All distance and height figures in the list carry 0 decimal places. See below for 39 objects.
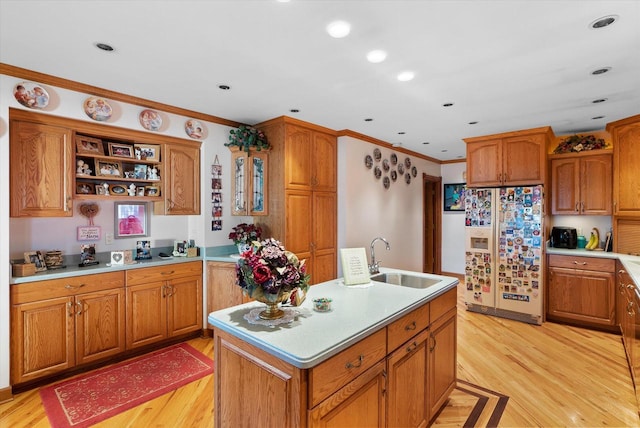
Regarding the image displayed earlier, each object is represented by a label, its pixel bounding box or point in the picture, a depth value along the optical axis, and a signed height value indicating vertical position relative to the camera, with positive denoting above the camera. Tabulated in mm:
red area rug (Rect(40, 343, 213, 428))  2336 -1396
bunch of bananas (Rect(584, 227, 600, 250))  4263 -363
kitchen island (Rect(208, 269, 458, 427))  1302 -681
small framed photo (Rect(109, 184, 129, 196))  3294 +249
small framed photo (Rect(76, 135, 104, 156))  3020 +652
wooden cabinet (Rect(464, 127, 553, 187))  4191 +737
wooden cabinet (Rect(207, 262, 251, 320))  3564 -809
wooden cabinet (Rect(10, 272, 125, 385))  2574 -916
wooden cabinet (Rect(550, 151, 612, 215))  4129 +378
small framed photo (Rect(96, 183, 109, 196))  3184 +250
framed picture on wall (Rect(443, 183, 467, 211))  6629 +345
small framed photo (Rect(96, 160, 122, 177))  3174 +456
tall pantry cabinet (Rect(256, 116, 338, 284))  3843 +274
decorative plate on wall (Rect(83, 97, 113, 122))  2930 +959
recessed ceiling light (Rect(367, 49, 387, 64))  2264 +1108
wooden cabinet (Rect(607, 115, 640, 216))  3727 +533
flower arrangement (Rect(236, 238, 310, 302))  1489 -269
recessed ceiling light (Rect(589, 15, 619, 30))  1849 +1099
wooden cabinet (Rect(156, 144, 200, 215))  3527 +376
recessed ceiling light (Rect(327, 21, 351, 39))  1925 +1108
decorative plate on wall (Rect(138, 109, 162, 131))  3279 +959
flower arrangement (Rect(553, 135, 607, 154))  4227 +907
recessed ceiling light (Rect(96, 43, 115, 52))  2174 +1124
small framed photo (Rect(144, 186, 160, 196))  3485 +257
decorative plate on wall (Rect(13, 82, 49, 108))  2578 +960
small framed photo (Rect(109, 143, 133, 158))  3256 +645
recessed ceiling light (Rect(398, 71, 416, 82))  2607 +1109
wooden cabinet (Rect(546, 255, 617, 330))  3857 -952
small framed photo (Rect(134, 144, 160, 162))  3402 +655
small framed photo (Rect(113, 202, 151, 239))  3461 -49
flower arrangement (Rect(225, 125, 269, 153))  3797 +872
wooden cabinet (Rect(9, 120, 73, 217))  2607 +376
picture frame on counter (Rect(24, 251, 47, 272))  2762 -373
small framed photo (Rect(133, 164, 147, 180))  3416 +446
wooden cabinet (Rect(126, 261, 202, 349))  3195 -906
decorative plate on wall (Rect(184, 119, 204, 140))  3609 +952
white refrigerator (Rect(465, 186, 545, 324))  4137 -507
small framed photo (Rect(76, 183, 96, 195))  3068 +250
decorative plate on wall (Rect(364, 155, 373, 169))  4777 +766
